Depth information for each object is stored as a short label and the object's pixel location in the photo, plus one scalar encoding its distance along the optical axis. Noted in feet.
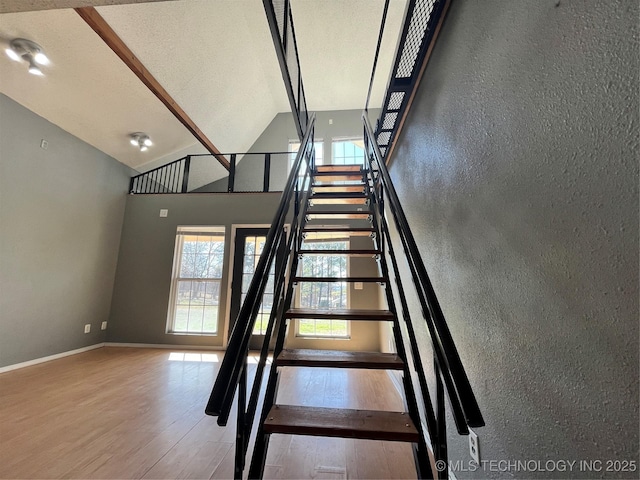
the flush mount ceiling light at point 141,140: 14.32
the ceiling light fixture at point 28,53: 9.01
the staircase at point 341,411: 3.46
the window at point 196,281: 15.31
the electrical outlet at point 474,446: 3.89
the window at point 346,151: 21.61
